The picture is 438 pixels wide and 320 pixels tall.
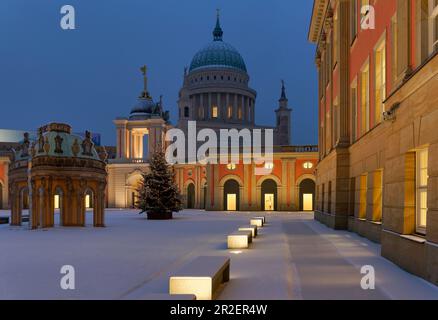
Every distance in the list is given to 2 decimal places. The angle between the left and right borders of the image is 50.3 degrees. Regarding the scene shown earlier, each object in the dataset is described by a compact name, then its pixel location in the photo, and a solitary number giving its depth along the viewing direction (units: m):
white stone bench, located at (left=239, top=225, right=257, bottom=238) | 19.73
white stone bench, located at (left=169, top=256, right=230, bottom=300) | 7.80
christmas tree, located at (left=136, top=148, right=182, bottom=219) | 38.44
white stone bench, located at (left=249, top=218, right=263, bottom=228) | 26.45
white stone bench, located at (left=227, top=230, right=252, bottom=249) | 16.30
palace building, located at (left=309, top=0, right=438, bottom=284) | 10.43
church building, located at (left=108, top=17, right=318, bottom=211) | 55.44
